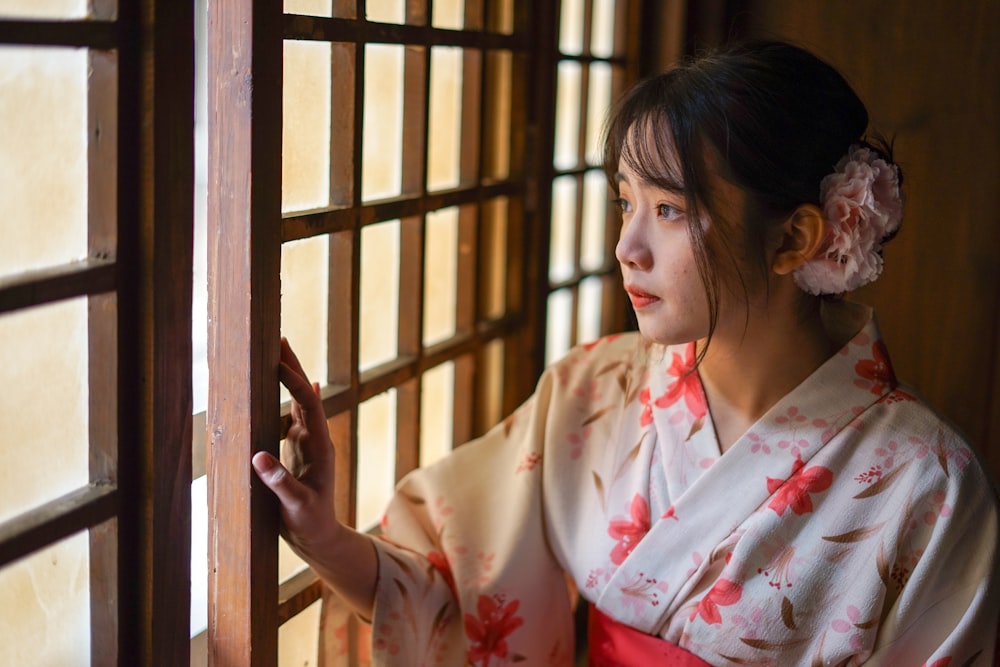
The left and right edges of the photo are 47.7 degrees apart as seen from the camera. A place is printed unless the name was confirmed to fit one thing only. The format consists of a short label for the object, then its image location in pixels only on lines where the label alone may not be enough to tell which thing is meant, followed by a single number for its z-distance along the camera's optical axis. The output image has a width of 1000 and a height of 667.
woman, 1.52
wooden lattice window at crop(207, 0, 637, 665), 1.27
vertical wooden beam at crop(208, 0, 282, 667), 1.23
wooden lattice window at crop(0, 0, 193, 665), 1.10
